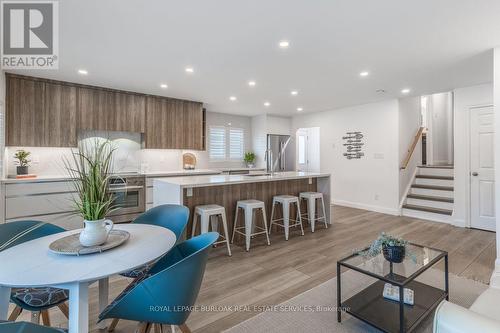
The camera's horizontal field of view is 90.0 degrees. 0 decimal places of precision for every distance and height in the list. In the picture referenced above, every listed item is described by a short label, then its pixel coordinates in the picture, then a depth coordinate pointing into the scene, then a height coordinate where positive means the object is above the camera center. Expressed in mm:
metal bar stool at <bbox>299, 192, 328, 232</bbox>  4301 -684
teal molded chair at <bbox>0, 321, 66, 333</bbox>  844 -561
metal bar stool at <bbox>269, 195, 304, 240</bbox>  3910 -642
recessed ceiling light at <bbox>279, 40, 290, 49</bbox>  2787 +1393
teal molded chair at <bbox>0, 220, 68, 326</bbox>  1438 -759
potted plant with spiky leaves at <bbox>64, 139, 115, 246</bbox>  1436 -157
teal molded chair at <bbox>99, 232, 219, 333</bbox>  1267 -678
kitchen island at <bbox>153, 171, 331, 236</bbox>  3307 -356
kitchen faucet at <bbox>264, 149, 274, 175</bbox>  7055 +235
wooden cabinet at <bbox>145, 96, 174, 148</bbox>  5215 +937
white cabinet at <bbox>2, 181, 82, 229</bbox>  3671 -542
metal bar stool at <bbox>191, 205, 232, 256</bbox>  3156 -638
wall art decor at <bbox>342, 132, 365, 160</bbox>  6180 +540
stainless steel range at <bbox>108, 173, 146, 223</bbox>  4586 -611
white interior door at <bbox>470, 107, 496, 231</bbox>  4336 -60
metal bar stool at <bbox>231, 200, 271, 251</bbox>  3479 -671
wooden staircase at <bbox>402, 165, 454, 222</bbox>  5109 -648
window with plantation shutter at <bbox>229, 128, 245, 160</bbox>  7297 +680
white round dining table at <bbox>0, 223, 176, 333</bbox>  1117 -489
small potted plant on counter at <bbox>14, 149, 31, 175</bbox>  4043 +101
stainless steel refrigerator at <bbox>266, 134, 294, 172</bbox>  7402 +438
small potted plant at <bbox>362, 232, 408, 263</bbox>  1915 -643
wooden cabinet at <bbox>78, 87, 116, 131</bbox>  4477 +1066
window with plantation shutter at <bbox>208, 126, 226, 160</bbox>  6844 +661
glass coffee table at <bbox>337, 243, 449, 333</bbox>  1756 -1076
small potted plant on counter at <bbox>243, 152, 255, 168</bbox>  7249 +213
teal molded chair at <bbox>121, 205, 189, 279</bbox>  2141 -462
